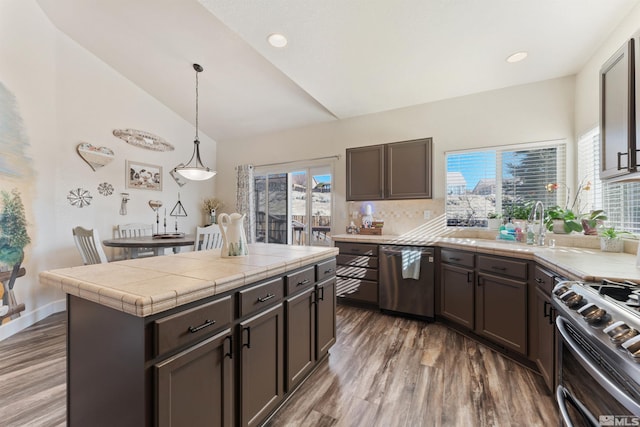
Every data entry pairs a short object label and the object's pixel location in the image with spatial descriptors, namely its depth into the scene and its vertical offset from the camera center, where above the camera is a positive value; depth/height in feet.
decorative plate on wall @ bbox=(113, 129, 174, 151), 12.88 +3.83
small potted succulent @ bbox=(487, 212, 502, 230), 10.02 -0.38
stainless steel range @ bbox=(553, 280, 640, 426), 2.72 -1.78
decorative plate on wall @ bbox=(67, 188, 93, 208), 11.14 +0.68
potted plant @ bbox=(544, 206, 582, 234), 8.04 -0.33
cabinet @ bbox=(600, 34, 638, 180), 4.82 +1.90
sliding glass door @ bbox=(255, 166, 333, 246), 14.30 +0.36
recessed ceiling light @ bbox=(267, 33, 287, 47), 7.43 +5.00
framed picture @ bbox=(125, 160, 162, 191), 13.20 +1.93
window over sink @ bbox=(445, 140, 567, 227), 9.57 +1.24
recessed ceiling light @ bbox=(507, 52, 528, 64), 8.07 +4.83
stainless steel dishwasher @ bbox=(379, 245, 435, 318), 9.53 -2.58
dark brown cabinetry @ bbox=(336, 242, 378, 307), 10.59 -2.57
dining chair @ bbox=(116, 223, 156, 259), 11.55 -0.96
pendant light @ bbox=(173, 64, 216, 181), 10.08 +1.58
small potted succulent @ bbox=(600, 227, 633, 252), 6.75 -0.78
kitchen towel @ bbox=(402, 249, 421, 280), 9.57 -1.93
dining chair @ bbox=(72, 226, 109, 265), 8.60 -1.11
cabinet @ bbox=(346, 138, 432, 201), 10.44 +1.73
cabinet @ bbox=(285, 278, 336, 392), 5.46 -2.73
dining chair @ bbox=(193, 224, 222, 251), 10.45 -1.02
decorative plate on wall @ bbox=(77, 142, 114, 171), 11.41 +2.63
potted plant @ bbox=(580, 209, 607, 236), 7.59 -0.34
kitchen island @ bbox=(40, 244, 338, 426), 3.08 -1.80
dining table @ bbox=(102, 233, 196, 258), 9.62 -1.12
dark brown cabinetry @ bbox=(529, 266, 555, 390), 5.51 -2.62
